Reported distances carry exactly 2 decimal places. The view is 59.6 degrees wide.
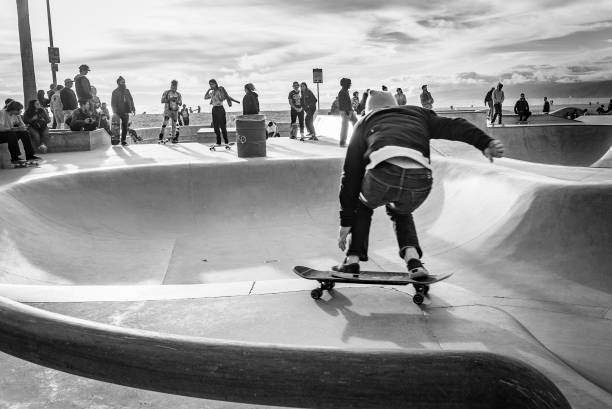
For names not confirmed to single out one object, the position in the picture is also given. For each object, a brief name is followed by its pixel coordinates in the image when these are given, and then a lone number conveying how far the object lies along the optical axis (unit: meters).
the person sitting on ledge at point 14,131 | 10.09
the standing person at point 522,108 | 27.94
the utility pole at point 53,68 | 20.91
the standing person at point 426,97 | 23.62
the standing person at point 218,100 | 14.19
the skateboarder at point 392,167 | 3.65
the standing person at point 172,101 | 15.05
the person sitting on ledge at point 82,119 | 14.52
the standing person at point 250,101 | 14.56
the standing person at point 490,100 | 24.62
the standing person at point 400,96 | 23.03
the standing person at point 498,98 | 23.20
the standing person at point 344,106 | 14.05
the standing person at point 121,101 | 14.45
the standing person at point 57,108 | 16.59
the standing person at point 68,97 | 15.59
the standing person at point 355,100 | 23.55
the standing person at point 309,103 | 16.19
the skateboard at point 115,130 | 19.81
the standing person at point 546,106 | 35.53
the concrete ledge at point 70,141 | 14.02
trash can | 11.48
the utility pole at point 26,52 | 15.20
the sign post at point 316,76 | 18.59
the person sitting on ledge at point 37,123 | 13.11
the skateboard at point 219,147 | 13.94
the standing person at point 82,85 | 14.29
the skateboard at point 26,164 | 10.37
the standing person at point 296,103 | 16.09
